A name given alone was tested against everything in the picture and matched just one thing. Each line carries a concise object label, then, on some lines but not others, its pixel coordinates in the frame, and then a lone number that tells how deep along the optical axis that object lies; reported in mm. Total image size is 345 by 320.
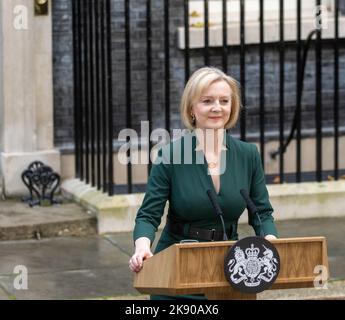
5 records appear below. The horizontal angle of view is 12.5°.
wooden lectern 6245
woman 6998
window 14129
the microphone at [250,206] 6910
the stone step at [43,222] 12115
